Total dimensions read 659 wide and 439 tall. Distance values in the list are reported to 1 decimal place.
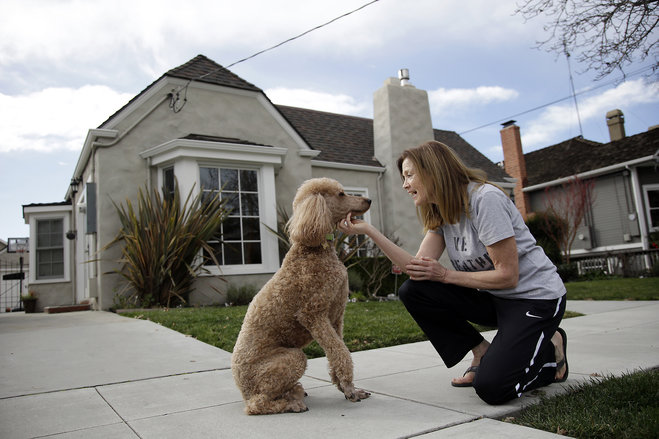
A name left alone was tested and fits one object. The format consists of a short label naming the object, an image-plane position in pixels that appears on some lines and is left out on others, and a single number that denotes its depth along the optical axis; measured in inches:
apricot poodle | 89.8
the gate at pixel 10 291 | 818.9
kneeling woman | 94.3
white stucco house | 338.0
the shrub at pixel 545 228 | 611.1
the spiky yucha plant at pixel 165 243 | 306.7
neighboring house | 619.2
